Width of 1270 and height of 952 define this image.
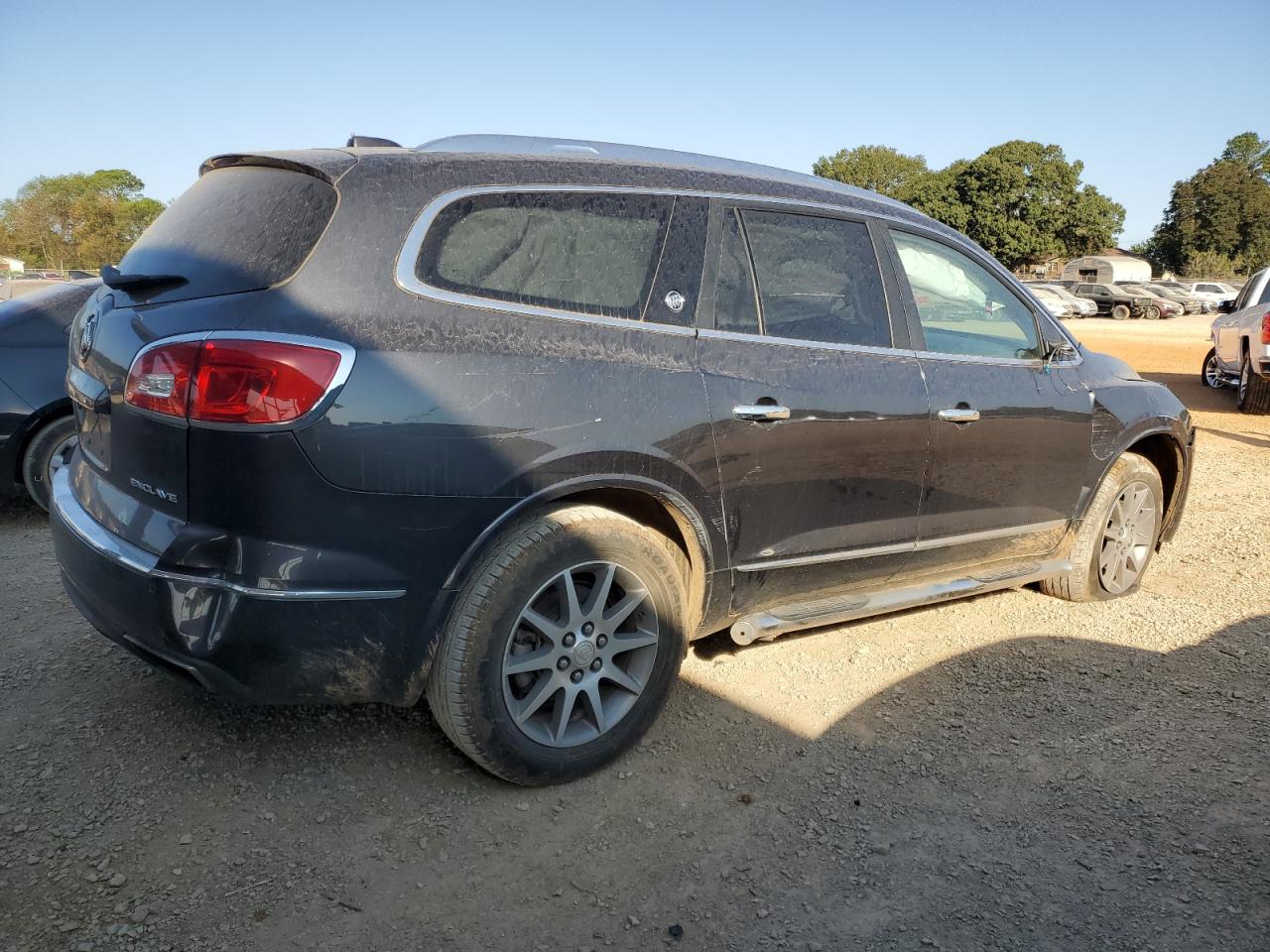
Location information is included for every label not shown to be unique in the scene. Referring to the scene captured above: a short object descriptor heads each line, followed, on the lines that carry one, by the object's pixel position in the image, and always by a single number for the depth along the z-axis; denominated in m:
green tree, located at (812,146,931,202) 79.31
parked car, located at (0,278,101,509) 5.45
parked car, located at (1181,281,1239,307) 46.59
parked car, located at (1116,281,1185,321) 42.38
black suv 2.53
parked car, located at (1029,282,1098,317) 41.72
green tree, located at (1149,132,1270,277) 77.75
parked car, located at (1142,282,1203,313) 44.31
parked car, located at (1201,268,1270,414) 11.05
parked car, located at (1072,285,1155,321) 42.56
